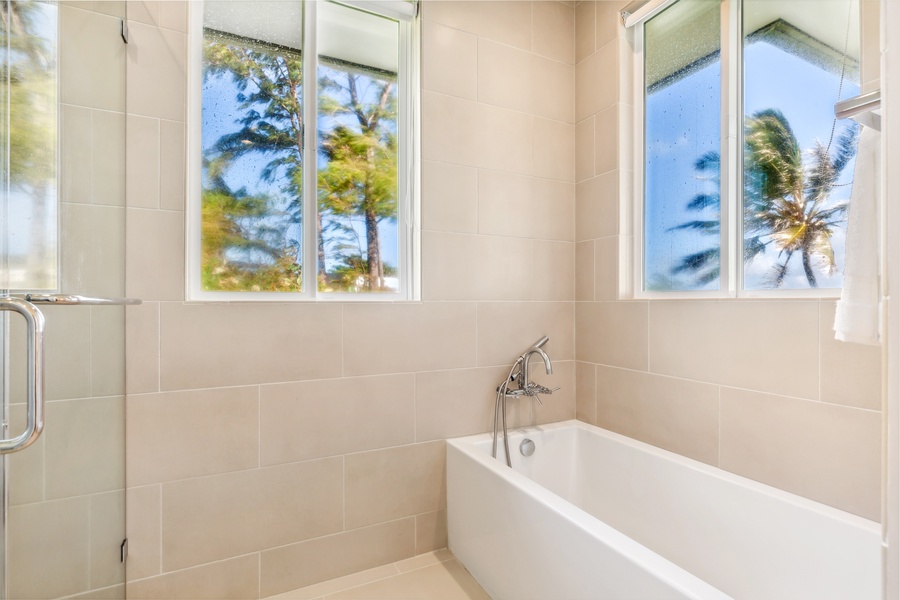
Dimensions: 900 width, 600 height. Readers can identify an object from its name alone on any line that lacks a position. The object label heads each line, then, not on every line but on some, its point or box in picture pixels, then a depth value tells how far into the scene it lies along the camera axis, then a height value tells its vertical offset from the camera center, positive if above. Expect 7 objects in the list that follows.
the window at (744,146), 1.47 +0.61
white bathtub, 1.18 -0.77
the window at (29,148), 0.97 +0.36
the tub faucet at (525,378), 2.07 -0.39
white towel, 0.78 +0.08
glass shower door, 0.98 +0.05
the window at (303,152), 1.70 +0.63
